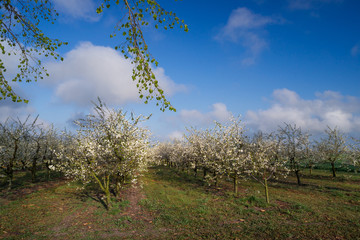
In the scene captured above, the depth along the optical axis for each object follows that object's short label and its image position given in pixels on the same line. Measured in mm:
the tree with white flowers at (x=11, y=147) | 22750
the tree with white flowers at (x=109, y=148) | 14727
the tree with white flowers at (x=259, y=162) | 16312
